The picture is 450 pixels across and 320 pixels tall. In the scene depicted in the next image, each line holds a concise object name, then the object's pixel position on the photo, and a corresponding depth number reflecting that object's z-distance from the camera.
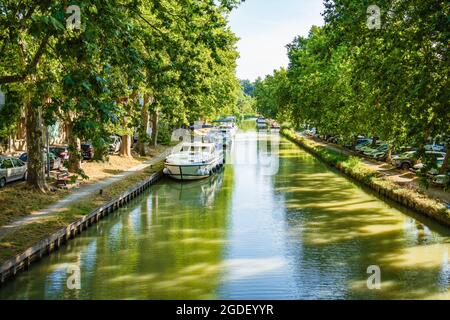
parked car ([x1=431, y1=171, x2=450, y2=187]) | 25.74
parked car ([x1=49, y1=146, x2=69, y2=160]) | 32.47
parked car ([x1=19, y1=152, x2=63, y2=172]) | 29.80
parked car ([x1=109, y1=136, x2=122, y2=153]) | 42.11
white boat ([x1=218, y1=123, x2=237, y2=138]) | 69.14
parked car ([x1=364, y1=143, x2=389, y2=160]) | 41.12
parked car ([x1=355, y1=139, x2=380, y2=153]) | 46.17
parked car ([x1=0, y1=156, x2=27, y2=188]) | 25.15
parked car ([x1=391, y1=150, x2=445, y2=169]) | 34.66
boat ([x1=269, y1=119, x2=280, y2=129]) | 122.74
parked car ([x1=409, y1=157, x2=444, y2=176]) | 29.41
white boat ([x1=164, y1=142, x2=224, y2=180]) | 34.97
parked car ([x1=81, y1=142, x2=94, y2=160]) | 36.41
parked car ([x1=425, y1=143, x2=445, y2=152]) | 38.38
